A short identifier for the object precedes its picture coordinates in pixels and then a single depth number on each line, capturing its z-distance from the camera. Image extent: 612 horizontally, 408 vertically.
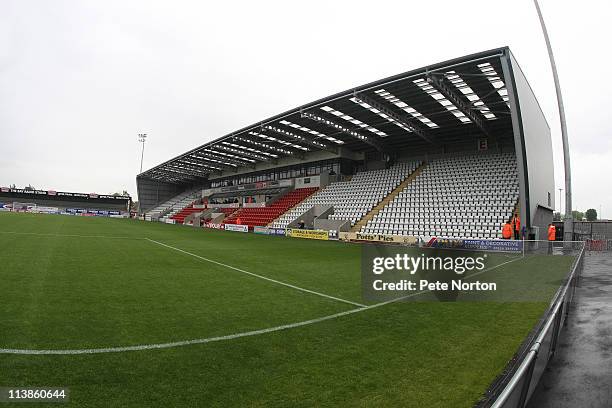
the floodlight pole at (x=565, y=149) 14.23
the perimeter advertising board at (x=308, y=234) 29.03
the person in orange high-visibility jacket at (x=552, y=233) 17.67
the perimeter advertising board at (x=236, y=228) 38.08
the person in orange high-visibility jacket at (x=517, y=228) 19.90
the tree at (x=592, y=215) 136.62
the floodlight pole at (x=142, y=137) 79.56
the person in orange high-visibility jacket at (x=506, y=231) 18.48
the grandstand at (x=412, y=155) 20.80
